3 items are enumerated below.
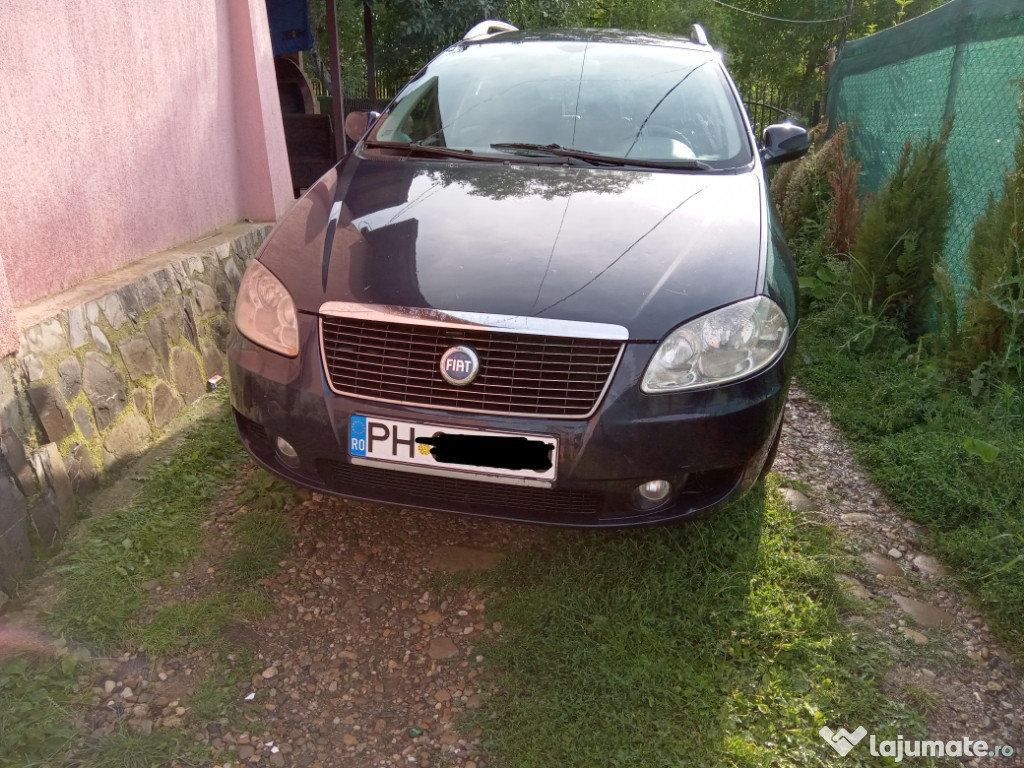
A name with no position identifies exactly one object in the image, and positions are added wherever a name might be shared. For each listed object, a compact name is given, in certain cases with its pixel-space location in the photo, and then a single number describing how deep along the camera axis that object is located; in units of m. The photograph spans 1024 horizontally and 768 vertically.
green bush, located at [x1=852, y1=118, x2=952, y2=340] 4.12
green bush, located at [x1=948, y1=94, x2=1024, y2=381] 3.28
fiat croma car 2.06
